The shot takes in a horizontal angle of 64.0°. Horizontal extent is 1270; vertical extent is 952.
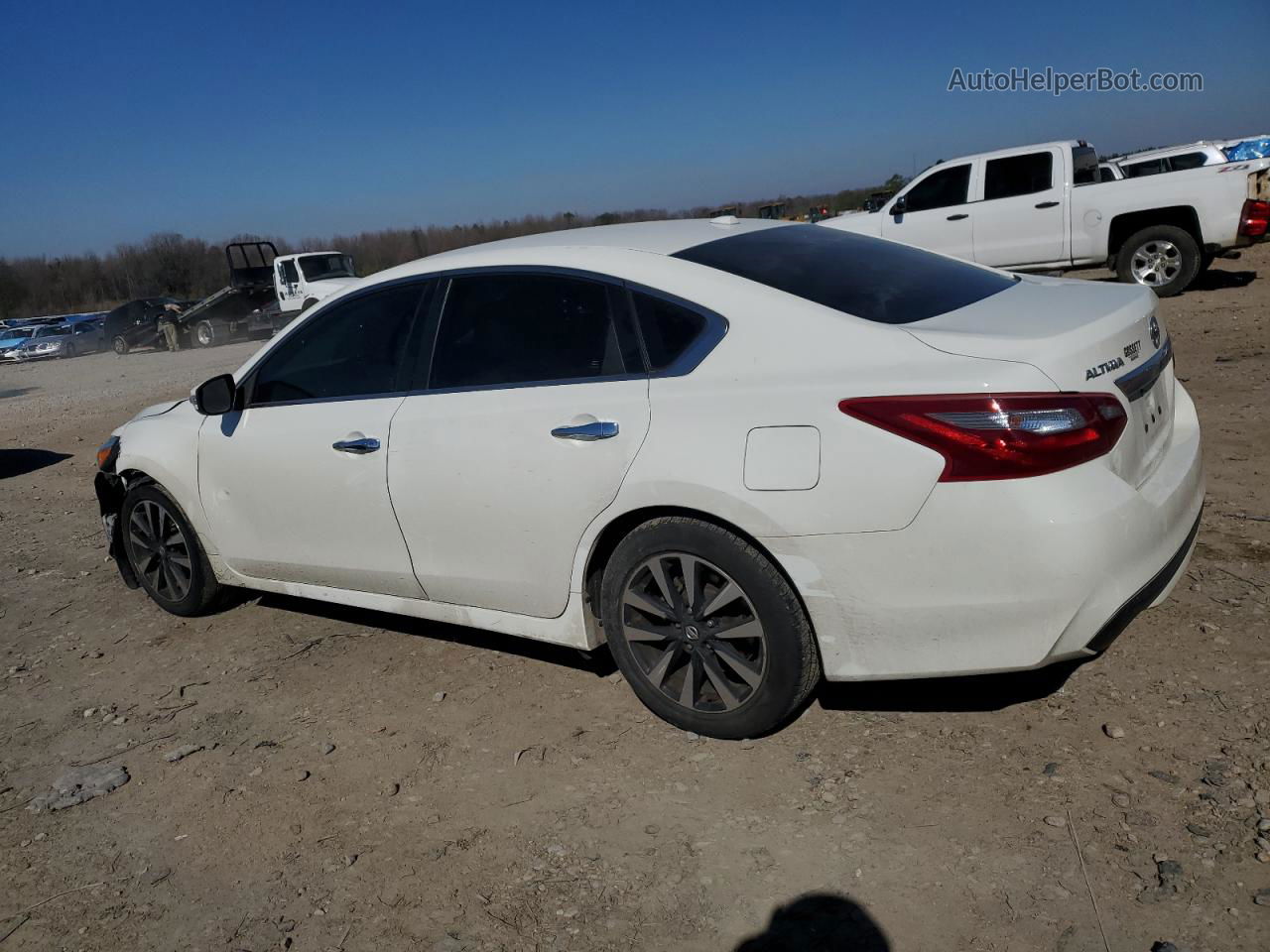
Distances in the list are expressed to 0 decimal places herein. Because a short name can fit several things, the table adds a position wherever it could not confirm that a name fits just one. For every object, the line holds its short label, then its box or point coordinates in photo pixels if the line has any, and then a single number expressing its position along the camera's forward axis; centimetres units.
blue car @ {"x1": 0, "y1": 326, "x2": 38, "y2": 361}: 3144
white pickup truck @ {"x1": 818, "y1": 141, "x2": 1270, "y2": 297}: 1120
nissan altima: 264
